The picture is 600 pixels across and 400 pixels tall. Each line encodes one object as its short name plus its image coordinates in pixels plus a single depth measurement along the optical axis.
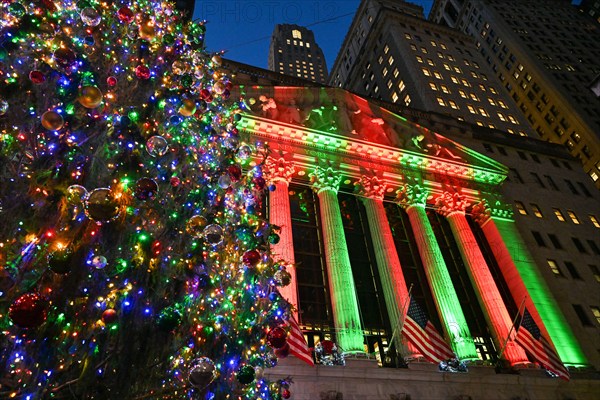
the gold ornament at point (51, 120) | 5.66
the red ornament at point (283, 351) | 9.42
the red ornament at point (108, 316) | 5.75
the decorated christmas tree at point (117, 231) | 5.52
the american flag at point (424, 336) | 15.49
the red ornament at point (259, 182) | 11.20
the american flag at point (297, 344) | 13.44
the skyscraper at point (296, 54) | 133.62
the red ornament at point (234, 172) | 9.89
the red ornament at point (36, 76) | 6.50
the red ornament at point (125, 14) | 8.95
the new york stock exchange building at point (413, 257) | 17.39
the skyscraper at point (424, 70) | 58.38
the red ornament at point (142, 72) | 8.55
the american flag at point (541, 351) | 17.06
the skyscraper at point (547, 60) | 69.50
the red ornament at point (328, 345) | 11.87
